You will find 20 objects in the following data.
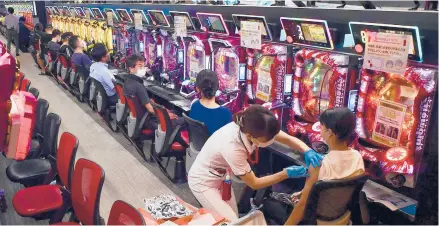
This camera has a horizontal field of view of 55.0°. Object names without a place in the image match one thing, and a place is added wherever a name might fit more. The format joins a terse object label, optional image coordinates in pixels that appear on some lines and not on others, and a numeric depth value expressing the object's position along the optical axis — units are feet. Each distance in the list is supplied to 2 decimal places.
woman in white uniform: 7.02
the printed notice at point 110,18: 22.96
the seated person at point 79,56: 20.99
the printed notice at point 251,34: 11.10
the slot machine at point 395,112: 7.22
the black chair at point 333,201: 6.55
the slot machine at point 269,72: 10.43
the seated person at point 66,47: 25.27
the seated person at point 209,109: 10.36
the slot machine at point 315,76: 8.64
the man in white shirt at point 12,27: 39.43
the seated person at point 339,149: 6.91
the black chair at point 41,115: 11.94
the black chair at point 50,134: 10.28
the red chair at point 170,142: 12.04
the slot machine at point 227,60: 12.05
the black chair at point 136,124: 13.78
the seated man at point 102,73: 17.16
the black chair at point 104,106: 16.63
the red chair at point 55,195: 8.61
